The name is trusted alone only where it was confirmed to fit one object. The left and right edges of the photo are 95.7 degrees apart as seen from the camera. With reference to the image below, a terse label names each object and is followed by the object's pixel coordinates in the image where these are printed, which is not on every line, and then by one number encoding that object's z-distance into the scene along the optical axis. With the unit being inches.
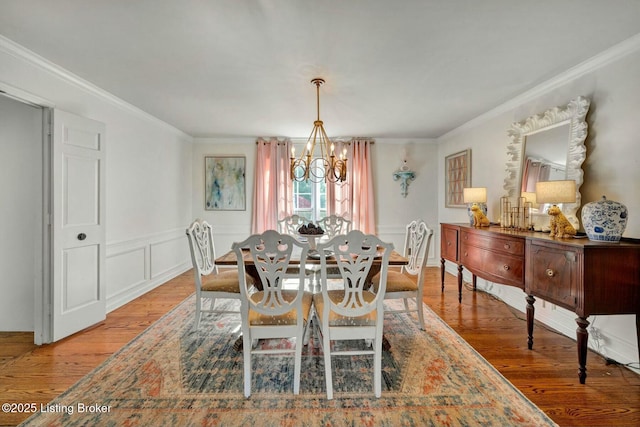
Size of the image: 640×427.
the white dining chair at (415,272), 102.8
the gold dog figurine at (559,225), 93.2
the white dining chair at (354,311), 71.8
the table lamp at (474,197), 140.4
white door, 101.5
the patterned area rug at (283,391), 66.0
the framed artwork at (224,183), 212.7
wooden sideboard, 75.7
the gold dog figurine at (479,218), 133.7
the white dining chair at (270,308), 72.6
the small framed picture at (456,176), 176.4
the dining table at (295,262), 92.5
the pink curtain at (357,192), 209.3
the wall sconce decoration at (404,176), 209.9
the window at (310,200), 214.5
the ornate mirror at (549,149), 99.8
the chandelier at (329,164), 111.7
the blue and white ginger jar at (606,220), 78.6
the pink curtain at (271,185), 208.4
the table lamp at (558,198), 91.2
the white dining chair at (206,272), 102.2
